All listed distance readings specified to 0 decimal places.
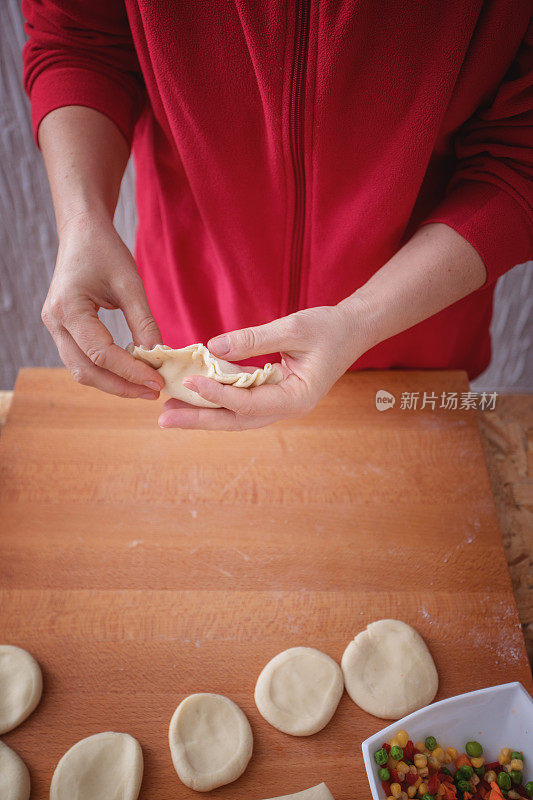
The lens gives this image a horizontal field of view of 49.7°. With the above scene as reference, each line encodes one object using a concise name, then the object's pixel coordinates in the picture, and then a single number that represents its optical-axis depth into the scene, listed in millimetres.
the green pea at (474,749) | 885
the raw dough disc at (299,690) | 961
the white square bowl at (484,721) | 870
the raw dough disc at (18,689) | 938
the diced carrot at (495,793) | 843
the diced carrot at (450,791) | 848
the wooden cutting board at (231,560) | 971
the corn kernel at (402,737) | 843
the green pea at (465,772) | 868
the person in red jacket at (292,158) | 923
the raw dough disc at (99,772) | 887
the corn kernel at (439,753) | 873
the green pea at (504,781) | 856
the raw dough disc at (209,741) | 901
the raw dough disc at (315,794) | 882
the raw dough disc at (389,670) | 992
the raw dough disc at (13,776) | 857
